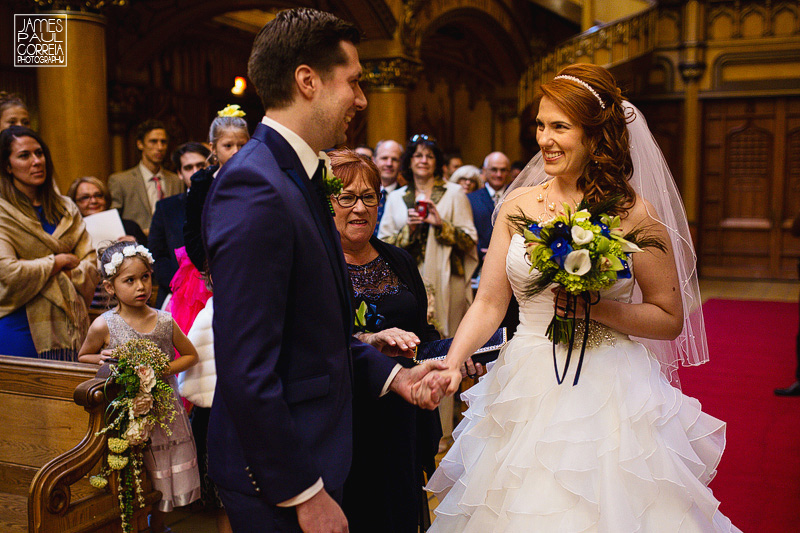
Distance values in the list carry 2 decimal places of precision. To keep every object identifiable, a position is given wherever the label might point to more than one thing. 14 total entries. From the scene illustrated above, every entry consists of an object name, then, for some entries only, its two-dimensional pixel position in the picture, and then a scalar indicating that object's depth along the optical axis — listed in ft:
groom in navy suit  4.68
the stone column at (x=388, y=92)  31.53
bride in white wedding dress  6.84
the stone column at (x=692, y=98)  41.42
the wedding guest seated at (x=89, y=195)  16.01
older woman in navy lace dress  7.83
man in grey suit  18.94
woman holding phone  15.74
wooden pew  8.53
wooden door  41.65
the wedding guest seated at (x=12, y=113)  14.99
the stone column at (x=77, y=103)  20.70
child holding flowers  10.32
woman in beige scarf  11.41
